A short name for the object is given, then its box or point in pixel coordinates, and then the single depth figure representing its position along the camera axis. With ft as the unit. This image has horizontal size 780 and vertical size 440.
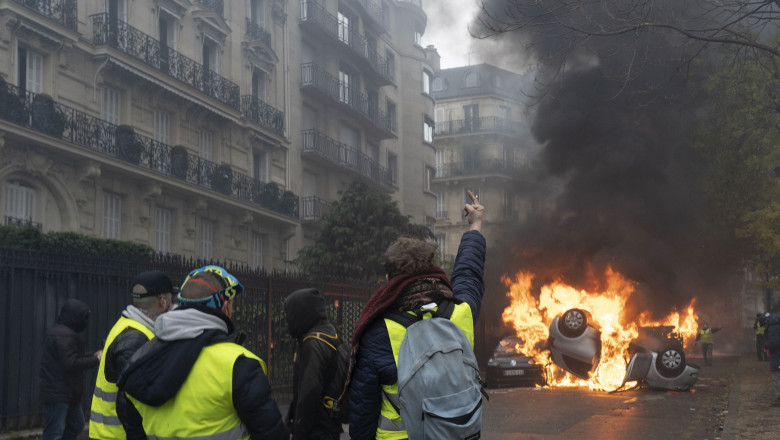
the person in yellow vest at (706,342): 96.43
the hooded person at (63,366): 22.72
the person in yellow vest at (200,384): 9.90
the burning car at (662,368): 57.26
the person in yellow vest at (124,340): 14.07
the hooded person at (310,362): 14.33
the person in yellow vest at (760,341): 94.83
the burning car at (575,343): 63.05
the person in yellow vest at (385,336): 11.05
